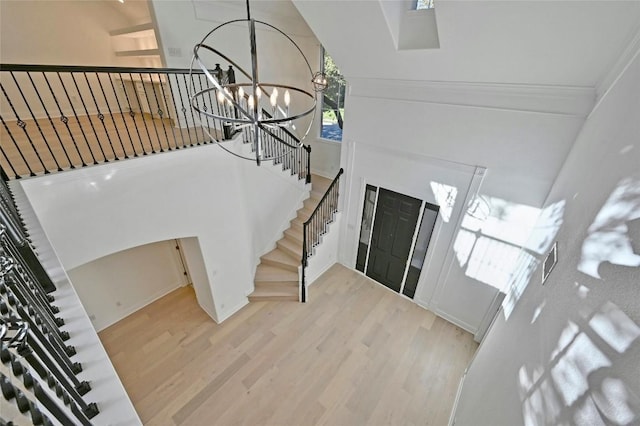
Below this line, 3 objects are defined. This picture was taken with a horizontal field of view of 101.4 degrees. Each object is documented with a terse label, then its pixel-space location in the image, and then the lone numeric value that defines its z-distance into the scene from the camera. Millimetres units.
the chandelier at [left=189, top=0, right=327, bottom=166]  4086
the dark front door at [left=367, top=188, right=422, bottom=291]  4832
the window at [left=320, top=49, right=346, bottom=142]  6637
